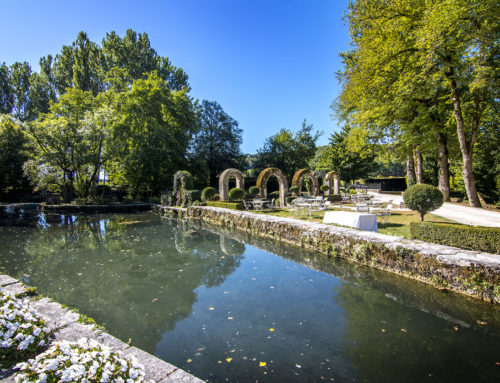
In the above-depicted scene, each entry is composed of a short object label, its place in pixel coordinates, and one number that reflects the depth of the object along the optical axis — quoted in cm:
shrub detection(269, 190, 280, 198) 2072
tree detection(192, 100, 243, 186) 3048
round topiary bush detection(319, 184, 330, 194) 2501
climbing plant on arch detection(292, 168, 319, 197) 1949
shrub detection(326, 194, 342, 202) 1964
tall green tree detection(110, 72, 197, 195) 2158
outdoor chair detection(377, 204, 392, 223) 966
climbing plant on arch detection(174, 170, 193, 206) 1864
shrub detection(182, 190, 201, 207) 1778
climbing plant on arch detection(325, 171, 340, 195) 2300
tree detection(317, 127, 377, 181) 2883
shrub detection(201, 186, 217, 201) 1923
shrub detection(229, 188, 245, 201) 1769
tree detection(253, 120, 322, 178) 3397
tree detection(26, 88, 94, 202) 1839
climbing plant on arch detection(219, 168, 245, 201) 1800
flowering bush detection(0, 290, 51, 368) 205
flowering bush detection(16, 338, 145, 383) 154
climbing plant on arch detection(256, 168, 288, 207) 1792
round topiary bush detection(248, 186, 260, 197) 2270
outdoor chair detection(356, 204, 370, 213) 983
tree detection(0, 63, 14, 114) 2977
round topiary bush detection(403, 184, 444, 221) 845
